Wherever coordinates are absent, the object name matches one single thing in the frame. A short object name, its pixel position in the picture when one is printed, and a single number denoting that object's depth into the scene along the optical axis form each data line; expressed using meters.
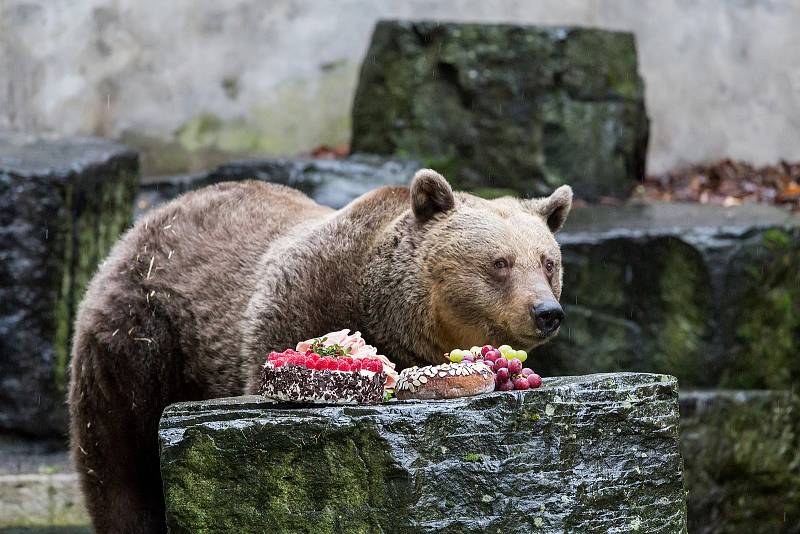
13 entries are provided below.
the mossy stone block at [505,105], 23.25
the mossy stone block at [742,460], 18.86
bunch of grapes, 9.44
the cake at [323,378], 9.15
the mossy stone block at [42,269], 18.36
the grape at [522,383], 9.40
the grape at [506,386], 9.44
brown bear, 11.75
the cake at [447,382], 9.25
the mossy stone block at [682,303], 19.20
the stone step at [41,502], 16.94
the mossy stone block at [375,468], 8.91
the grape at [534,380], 9.43
